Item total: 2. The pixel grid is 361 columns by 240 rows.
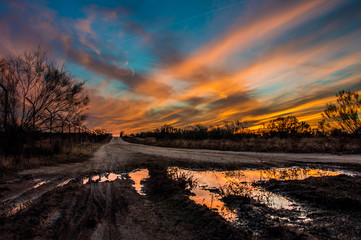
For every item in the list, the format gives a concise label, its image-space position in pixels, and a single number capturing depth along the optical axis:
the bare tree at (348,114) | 20.95
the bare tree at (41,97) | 12.24
